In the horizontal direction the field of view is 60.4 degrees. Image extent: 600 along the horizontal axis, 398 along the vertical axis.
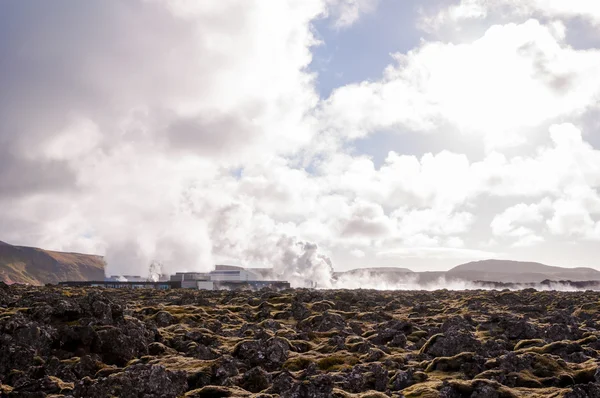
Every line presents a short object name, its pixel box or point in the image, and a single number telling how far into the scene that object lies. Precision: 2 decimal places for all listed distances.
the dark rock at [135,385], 20.78
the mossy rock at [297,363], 30.38
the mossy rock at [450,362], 28.44
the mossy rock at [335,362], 30.75
